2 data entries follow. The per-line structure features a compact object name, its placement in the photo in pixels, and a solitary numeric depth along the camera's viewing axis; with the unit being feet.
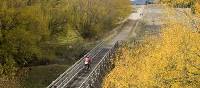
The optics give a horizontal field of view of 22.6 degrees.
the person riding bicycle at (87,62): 173.36
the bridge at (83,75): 148.87
